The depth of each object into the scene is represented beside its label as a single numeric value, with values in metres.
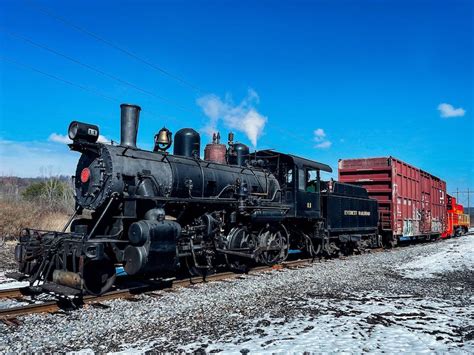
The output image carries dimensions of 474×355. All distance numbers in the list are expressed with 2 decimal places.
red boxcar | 19.31
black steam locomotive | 7.59
